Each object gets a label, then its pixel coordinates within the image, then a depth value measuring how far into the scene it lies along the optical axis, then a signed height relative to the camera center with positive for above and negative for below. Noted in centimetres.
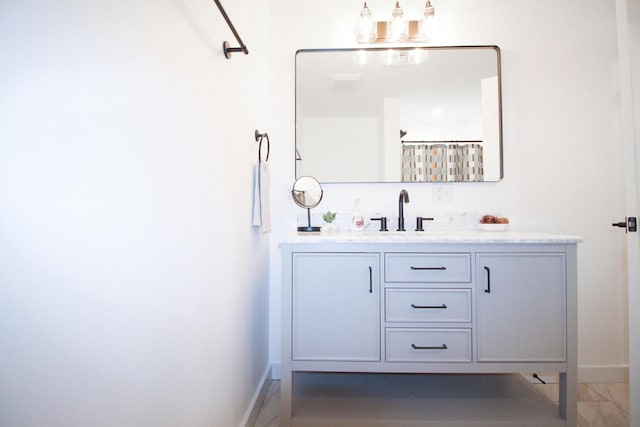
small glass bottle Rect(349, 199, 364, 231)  180 -6
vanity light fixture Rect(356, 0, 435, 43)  184 +123
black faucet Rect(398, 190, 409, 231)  175 +5
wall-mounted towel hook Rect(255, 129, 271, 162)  153 +43
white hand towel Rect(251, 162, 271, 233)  148 +8
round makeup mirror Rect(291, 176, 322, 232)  183 +14
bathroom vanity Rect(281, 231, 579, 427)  132 -46
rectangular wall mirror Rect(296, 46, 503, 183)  188 +64
